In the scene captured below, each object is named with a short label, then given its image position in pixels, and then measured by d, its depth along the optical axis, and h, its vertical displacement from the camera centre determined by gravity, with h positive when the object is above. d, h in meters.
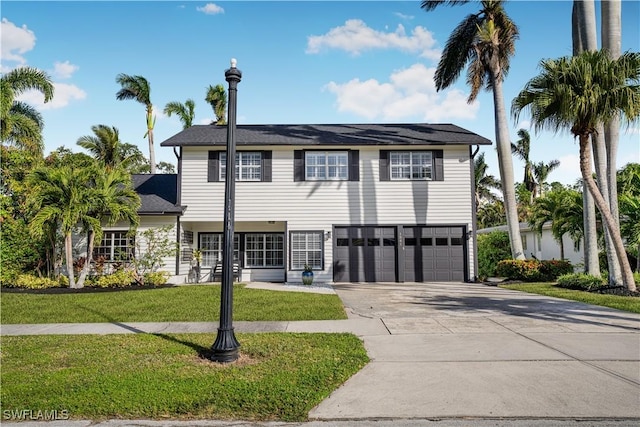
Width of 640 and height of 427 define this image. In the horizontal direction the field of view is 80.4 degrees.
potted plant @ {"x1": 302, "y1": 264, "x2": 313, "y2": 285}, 15.71 -1.51
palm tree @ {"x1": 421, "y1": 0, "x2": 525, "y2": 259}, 16.78 +8.12
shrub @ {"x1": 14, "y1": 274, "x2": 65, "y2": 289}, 13.33 -1.43
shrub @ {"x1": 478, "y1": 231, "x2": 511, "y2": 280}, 20.06 -0.64
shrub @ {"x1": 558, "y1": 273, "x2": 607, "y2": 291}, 12.63 -1.53
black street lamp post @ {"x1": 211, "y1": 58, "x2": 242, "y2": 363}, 5.23 -0.17
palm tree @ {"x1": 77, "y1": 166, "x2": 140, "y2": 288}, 13.51 +1.41
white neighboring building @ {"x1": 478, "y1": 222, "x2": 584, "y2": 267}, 22.69 -0.53
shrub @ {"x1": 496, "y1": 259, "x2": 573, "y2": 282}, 15.82 -1.35
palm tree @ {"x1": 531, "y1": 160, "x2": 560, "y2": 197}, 39.16 +7.02
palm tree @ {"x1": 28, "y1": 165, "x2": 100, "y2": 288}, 12.62 +1.43
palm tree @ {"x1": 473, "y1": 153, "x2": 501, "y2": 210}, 38.09 +5.76
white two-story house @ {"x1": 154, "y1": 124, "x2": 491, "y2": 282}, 16.42 +1.72
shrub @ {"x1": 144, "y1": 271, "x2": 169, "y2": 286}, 14.66 -1.46
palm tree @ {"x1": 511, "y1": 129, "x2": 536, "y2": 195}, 38.47 +8.82
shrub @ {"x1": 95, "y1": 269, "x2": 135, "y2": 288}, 13.80 -1.43
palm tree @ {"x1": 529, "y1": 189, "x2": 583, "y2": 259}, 16.20 +1.15
